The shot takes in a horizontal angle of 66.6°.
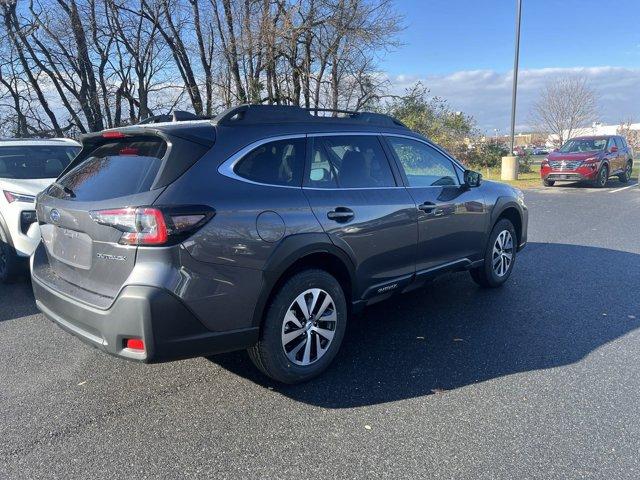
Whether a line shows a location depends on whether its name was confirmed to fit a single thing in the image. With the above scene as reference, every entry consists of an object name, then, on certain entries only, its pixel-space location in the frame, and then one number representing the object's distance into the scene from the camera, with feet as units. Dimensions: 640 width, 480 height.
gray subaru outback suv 8.84
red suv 53.88
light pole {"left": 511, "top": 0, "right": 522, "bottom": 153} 58.85
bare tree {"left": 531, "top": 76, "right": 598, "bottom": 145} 134.00
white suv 17.52
